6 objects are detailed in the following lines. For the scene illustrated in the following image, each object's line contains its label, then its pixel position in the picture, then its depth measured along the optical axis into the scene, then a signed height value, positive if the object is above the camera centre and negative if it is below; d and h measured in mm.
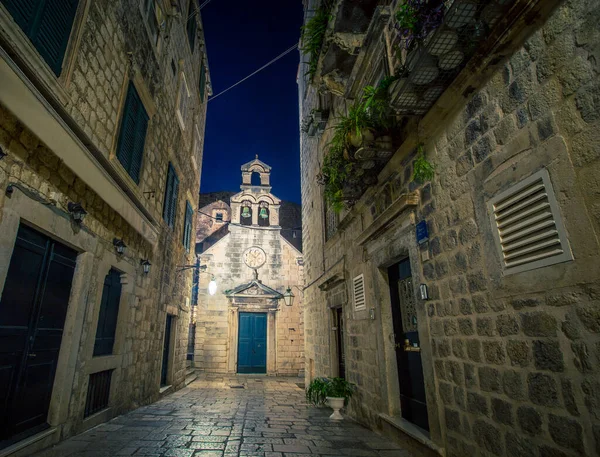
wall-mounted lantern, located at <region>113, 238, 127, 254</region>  5238 +1421
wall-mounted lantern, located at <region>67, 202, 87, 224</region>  3979 +1503
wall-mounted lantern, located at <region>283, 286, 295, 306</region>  14308 +1513
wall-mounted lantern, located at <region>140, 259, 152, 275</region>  6441 +1354
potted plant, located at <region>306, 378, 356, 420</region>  5727 -1119
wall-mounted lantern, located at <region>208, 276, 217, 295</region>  10783 +1490
